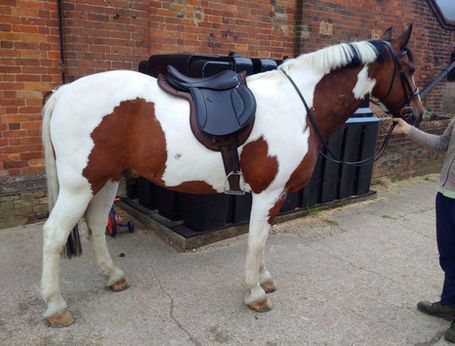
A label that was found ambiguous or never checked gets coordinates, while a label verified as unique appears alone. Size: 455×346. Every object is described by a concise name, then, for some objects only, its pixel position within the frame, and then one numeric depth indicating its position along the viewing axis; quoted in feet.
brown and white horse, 8.38
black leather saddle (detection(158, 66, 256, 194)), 8.37
